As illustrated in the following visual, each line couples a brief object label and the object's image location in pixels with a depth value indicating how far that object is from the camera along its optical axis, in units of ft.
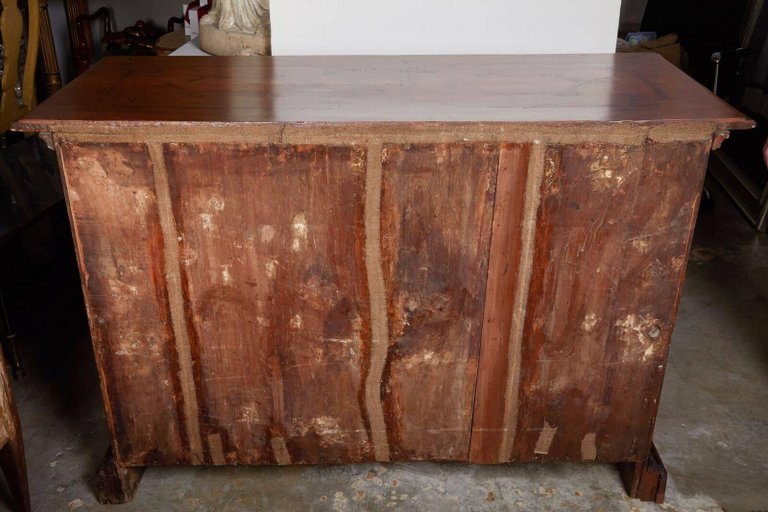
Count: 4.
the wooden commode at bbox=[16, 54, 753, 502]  5.26
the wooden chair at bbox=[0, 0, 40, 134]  10.53
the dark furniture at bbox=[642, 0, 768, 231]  12.38
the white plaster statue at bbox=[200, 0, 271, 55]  7.97
